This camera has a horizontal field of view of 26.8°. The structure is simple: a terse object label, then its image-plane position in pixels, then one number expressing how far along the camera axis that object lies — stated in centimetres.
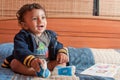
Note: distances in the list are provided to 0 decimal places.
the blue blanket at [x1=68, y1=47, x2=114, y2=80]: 166
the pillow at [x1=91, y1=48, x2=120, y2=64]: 171
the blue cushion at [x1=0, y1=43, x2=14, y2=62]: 175
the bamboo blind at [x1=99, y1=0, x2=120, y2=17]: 221
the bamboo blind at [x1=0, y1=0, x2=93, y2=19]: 213
